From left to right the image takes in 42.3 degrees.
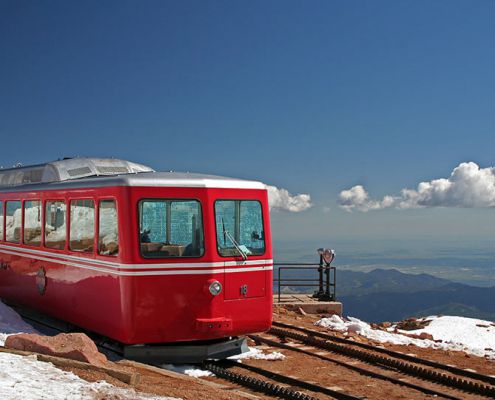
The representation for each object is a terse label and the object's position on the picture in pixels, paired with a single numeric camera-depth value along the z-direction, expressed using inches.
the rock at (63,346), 313.5
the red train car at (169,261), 381.1
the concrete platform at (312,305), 777.6
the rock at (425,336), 618.8
